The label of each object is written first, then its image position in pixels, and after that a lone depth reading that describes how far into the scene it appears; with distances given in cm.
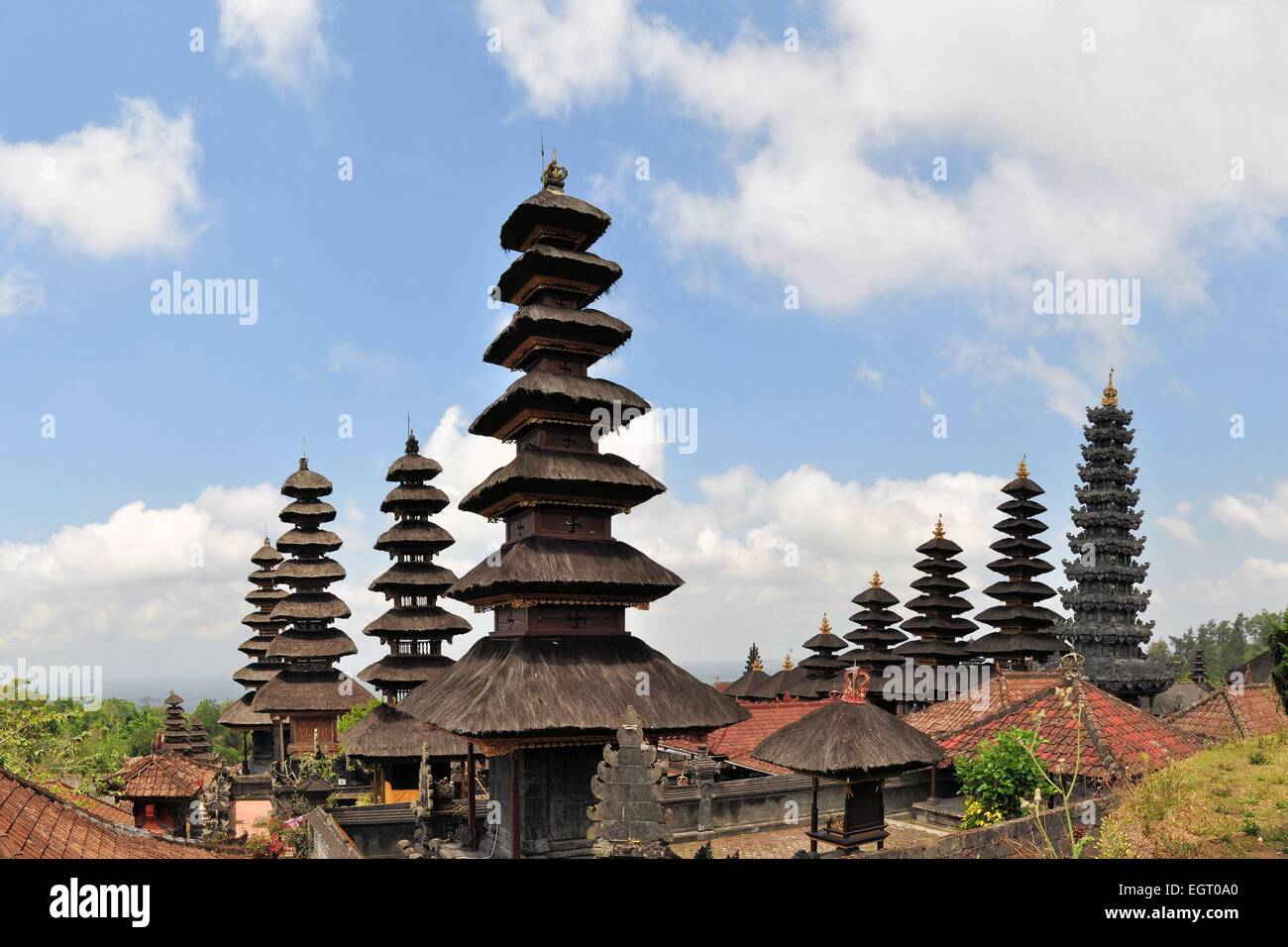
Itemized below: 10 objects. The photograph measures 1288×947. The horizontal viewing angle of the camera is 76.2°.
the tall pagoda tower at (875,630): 5000
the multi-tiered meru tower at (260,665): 4441
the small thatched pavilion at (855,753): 1819
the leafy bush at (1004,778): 1861
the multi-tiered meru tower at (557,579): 1972
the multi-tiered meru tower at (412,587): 3297
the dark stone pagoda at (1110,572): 4506
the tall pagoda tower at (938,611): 4693
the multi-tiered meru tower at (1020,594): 4475
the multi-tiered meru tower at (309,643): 3822
